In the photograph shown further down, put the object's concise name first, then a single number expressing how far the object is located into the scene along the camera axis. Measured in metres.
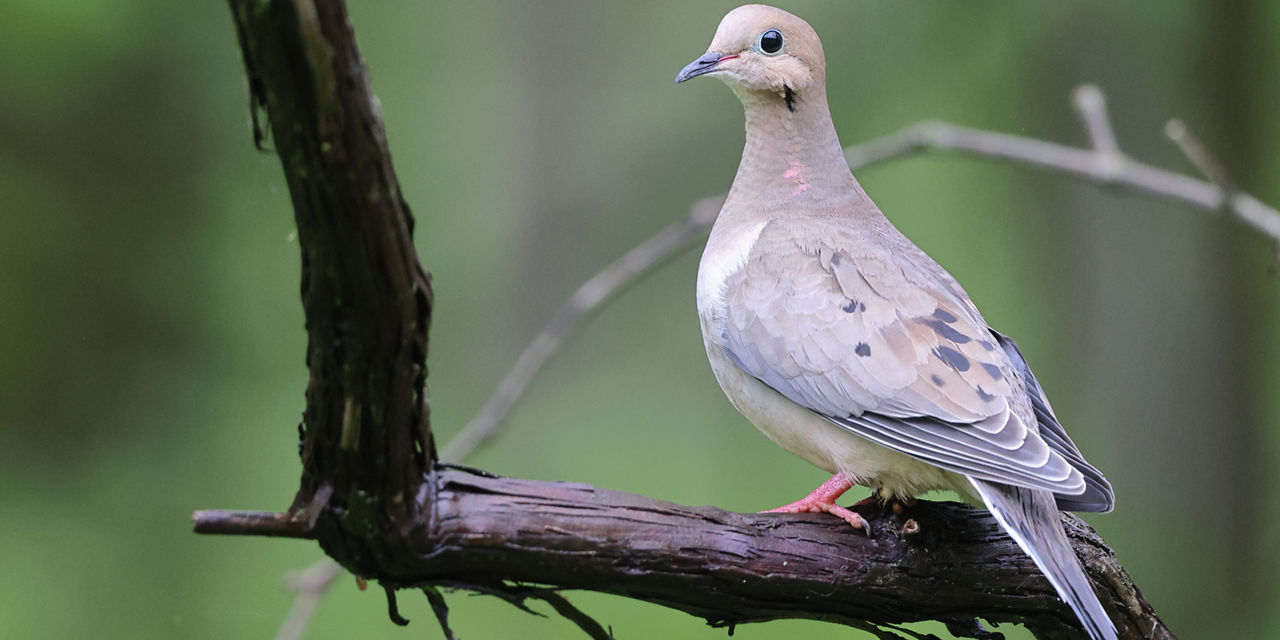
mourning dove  4.24
